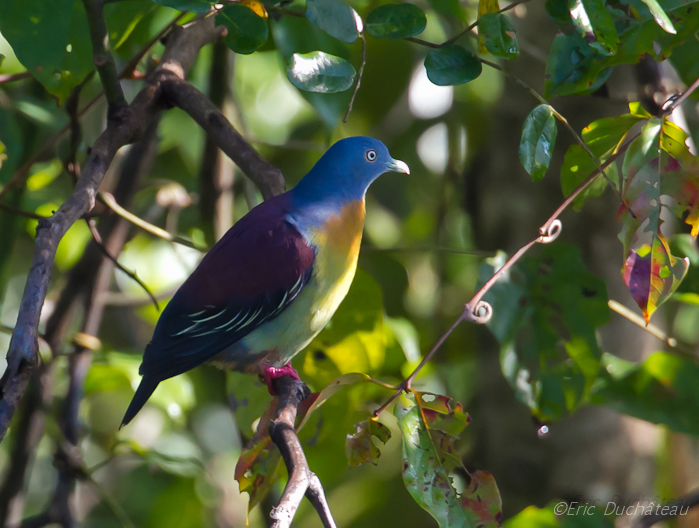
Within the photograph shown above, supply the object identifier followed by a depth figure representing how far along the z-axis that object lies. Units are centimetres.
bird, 954
